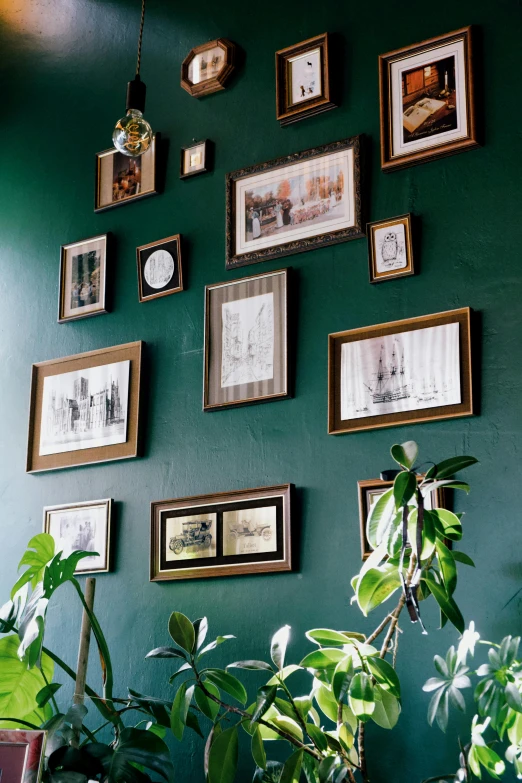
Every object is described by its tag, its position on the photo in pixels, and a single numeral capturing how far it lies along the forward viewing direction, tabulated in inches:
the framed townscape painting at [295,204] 121.0
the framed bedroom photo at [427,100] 114.1
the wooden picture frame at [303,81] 125.9
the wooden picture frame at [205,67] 135.4
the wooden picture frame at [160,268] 134.3
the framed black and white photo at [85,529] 131.6
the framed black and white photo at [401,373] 107.8
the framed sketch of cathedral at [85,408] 133.9
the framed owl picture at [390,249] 114.3
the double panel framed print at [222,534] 116.3
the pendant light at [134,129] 107.4
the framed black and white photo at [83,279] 142.1
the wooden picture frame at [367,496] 109.3
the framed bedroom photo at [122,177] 141.5
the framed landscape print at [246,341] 122.2
